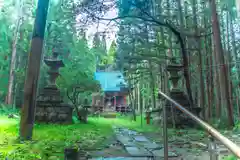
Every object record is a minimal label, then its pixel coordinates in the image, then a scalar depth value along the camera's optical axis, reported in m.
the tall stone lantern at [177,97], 6.92
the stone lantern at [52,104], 7.00
